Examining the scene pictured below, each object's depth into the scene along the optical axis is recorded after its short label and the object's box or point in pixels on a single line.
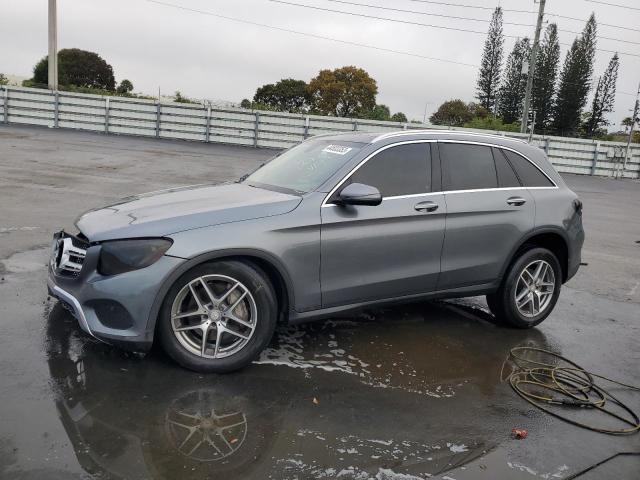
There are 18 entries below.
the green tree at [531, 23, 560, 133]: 68.94
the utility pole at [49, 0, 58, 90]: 33.51
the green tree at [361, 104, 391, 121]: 48.04
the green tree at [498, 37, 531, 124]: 71.38
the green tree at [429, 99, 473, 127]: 87.44
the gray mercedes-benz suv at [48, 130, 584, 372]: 3.94
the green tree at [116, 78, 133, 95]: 72.69
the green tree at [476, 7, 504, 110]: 71.94
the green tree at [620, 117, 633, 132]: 68.19
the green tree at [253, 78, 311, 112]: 90.12
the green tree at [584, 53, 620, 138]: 74.12
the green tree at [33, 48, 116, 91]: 77.75
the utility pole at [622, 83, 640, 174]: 32.95
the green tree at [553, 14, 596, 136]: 68.62
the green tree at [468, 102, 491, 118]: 72.44
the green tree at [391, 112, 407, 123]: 52.83
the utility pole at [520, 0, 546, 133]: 39.00
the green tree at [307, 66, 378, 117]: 88.62
